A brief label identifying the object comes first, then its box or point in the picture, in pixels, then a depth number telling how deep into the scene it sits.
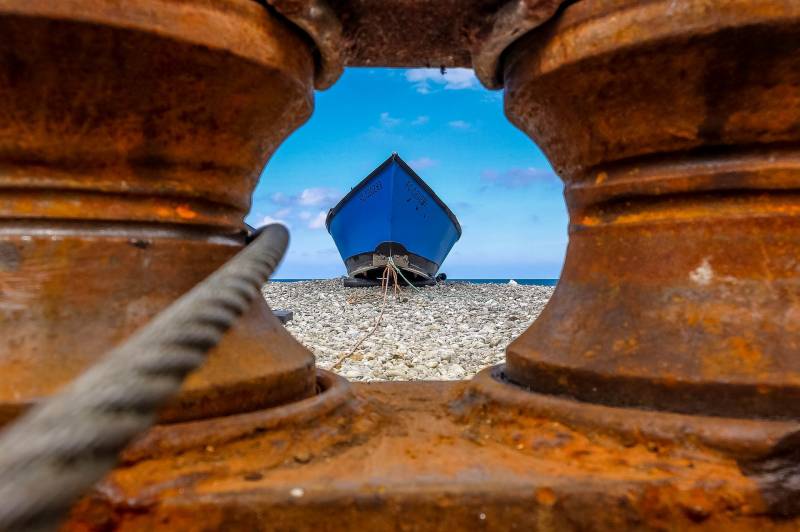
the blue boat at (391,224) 8.76
